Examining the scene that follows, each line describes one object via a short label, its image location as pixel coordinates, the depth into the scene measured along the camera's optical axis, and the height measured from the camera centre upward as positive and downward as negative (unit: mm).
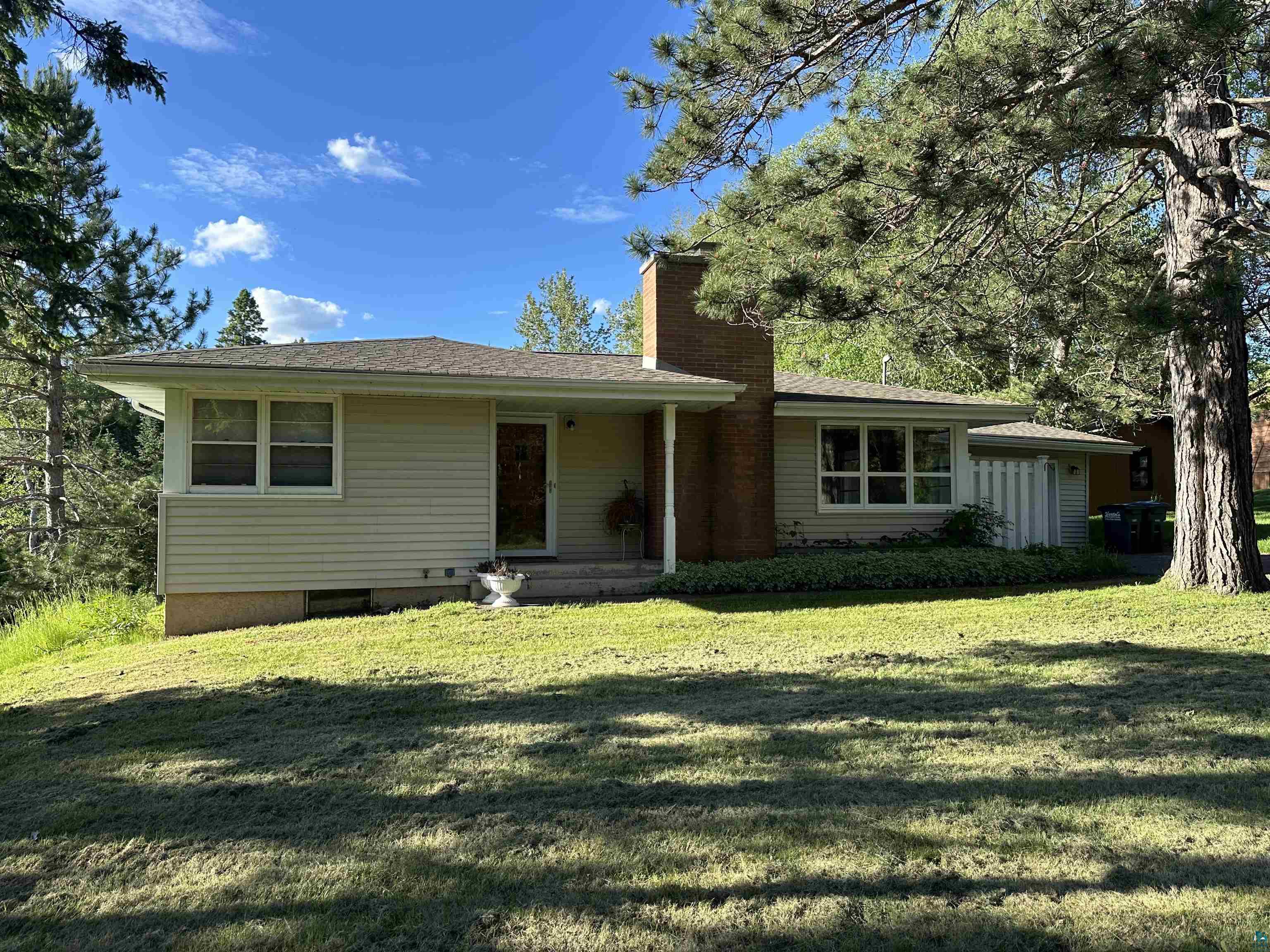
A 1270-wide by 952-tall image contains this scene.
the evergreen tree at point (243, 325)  51312 +10922
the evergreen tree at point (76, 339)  15953 +3289
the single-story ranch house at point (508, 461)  9797 +509
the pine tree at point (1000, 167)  6723 +3089
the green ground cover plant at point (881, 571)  10734 -975
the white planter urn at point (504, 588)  9805 -1071
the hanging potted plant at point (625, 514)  12008 -228
